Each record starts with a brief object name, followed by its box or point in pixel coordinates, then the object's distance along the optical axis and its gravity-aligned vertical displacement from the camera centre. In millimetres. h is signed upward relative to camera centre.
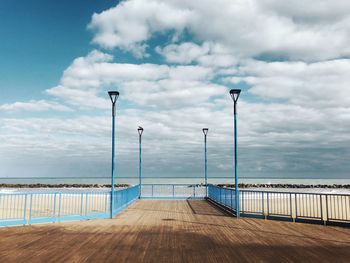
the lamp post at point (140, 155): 30217 +1125
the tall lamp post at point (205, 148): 31578 +1873
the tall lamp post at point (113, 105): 16906 +3128
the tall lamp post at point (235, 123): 16766 +2294
